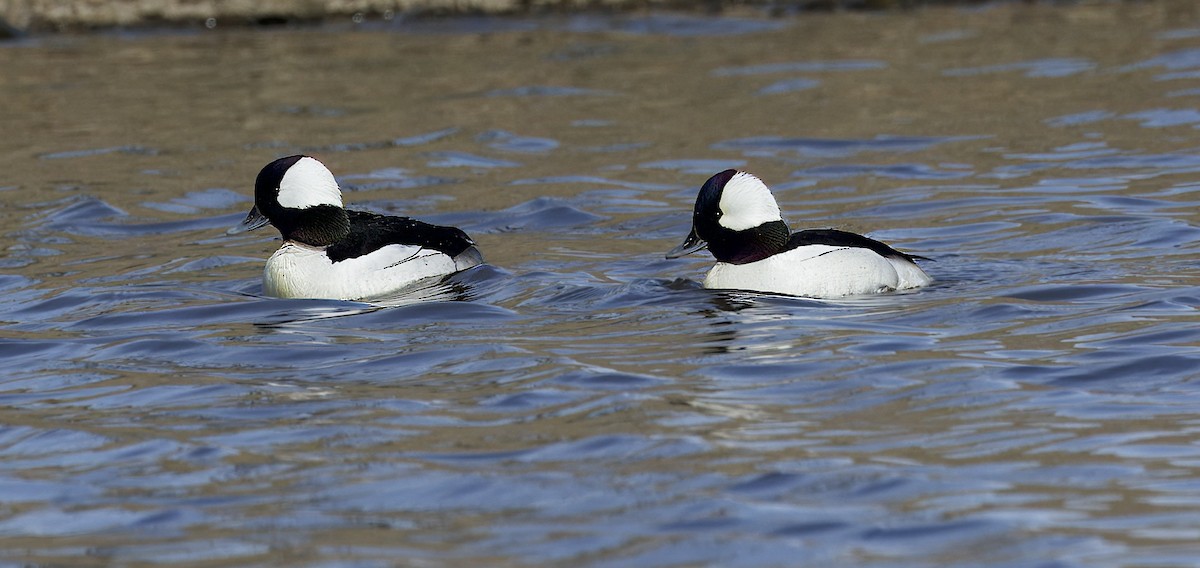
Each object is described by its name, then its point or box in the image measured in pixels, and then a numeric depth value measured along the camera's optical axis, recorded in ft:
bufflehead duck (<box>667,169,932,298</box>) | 59.52
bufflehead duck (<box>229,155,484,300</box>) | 63.36
